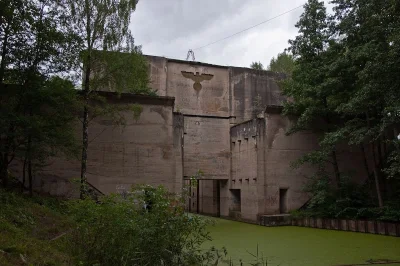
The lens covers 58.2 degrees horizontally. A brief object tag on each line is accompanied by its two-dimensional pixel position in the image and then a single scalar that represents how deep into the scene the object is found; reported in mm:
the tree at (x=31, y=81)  9304
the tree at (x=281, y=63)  32128
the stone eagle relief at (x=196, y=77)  20328
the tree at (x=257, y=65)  34344
